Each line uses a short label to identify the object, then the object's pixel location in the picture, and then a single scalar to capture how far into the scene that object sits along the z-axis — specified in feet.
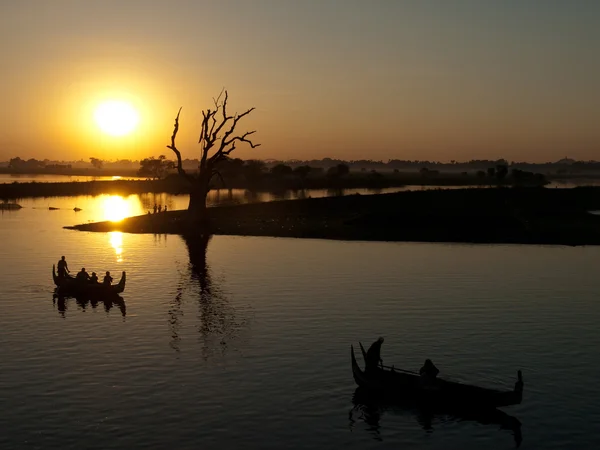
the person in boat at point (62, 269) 178.38
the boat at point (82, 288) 171.53
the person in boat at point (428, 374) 98.94
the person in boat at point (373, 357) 105.09
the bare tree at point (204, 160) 308.81
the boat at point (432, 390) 96.63
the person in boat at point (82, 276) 175.32
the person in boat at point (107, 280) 170.63
